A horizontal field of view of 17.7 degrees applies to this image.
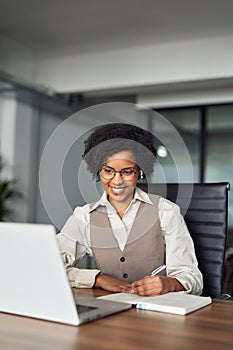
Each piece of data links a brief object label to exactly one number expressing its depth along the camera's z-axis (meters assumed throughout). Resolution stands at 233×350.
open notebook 1.90
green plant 6.34
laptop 1.69
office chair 2.58
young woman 2.34
